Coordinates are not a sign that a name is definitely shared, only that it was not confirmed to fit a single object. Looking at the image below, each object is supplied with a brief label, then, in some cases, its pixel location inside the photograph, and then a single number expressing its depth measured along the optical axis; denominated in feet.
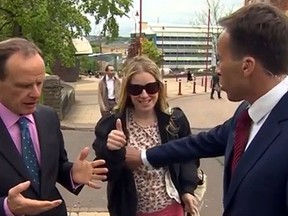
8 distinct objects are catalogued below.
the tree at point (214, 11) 106.08
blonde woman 6.00
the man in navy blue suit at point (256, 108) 3.55
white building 223.66
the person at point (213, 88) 52.38
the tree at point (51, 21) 31.96
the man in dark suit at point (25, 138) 4.60
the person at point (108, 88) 22.10
